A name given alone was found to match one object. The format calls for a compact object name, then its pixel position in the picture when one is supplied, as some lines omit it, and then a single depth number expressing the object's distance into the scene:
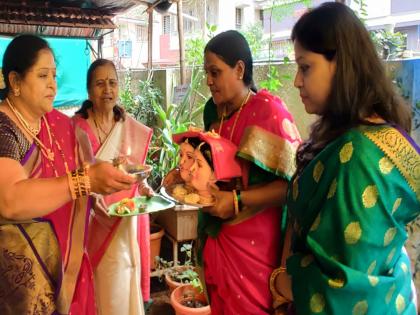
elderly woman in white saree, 2.79
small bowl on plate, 1.67
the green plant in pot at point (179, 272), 3.58
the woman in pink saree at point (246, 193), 1.61
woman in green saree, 1.04
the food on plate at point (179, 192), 1.61
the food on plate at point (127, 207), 2.59
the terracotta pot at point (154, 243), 4.08
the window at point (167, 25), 11.10
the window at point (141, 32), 10.67
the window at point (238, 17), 10.31
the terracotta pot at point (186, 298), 3.02
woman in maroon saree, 1.50
